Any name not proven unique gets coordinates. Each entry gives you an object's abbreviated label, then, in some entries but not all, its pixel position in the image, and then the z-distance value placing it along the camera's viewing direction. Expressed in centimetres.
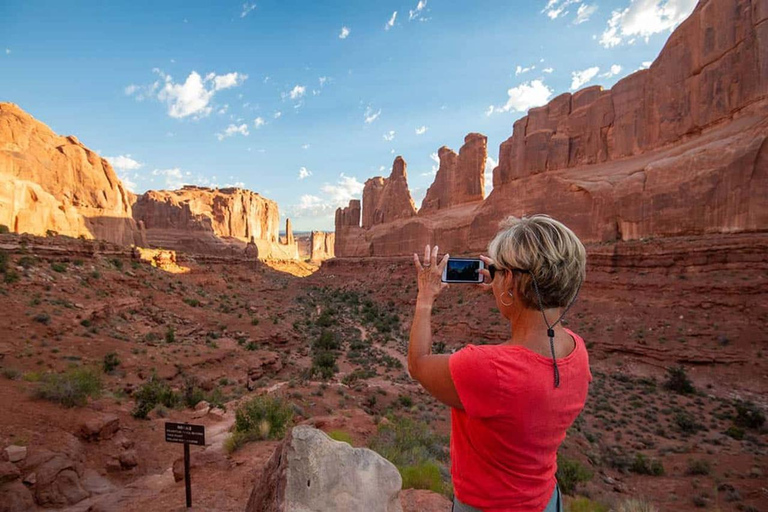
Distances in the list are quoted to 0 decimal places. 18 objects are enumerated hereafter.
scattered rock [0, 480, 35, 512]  453
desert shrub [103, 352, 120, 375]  1143
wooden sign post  481
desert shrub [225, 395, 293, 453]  664
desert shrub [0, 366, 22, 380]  835
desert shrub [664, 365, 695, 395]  1388
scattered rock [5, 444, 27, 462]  509
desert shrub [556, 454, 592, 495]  703
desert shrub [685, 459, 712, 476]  842
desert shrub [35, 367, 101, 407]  732
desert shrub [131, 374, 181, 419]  865
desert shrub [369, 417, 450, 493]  516
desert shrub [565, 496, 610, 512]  531
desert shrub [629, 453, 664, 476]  865
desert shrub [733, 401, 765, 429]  1109
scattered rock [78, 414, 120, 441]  670
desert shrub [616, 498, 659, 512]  499
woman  113
